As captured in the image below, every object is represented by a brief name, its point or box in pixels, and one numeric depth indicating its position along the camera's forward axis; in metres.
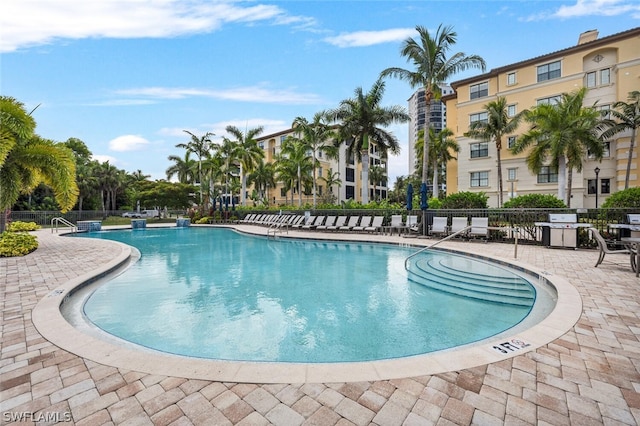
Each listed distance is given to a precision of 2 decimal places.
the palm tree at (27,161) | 9.52
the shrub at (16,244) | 9.66
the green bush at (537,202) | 13.57
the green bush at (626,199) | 10.25
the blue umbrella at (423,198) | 14.38
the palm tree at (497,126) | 26.16
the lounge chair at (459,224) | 12.74
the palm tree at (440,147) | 30.70
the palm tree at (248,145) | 30.12
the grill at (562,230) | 9.94
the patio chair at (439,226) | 13.20
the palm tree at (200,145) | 31.48
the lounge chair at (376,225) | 16.06
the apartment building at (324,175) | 47.72
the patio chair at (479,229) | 12.09
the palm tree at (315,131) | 25.89
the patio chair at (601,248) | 6.88
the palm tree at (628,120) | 22.36
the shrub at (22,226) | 18.52
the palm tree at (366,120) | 22.47
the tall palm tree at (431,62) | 18.86
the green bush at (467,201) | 16.22
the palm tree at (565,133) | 20.96
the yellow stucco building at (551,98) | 24.31
